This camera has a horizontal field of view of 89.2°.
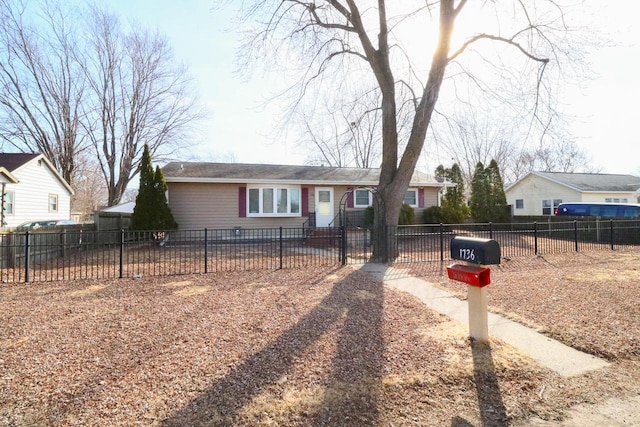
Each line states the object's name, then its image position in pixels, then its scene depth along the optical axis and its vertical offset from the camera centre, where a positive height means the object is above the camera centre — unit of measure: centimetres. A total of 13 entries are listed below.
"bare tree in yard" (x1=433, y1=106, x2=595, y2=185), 3991 +720
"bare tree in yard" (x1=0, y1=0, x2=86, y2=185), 2159 +747
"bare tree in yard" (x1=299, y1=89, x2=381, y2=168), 3406 +737
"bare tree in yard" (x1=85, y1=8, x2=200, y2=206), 2364 +783
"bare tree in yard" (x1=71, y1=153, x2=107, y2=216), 3666 +373
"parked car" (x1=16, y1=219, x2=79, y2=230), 1501 +5
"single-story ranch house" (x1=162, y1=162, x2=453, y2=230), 1485 +128
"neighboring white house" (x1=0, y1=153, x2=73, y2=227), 1611 +185
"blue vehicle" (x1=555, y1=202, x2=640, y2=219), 1705 +36
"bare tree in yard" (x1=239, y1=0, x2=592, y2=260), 971 +432
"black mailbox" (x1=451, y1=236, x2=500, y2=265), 345 -36
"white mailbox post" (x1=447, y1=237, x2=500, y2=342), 348 -60
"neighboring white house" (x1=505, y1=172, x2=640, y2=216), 2097 +188
